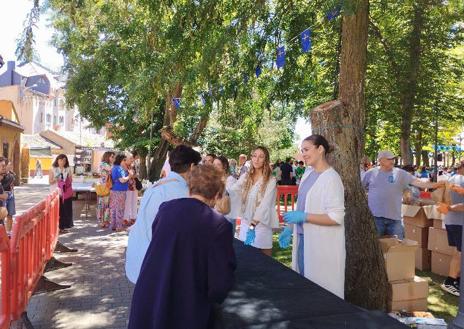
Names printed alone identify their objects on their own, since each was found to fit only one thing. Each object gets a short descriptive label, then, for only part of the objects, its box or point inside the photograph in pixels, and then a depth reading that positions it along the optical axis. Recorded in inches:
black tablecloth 96.7
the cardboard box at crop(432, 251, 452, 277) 285.1
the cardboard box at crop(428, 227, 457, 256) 281.5
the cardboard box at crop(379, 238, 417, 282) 218.2
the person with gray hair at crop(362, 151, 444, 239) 274.7
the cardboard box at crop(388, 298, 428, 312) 212.7
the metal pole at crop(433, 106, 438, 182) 668.3
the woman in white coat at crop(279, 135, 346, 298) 150.9
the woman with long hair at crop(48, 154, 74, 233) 399.5
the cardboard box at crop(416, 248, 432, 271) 302.4
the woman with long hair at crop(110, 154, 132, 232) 433.7
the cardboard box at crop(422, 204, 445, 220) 290.0
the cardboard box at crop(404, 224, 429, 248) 304.0
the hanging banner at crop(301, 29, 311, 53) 260.5
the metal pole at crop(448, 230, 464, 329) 131.7
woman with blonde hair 203.2
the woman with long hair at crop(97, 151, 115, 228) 463.8
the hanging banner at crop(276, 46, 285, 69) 279.4
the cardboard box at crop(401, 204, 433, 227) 306.2
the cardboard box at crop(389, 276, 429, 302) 213.5
